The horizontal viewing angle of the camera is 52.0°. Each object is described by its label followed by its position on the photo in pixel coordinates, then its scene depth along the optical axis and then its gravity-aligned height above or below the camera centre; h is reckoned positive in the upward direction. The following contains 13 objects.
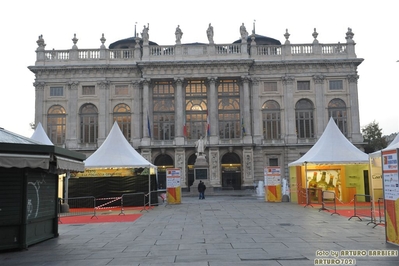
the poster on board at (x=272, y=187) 28.78 -1.72
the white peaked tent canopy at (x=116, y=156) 26.64 +0.65
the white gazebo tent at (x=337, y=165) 25.86 -0.23
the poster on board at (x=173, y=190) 28.00 -1.76
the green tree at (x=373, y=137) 68.81 +4.08
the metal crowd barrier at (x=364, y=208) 17.15 -2.53
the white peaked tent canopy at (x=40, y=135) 32.00 +2.51
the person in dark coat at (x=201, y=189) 32.56 -2.00
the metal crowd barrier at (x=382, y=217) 15.18 -2.37
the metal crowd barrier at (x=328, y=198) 25.84 -2.36
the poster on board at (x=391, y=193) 10.80 -0.90
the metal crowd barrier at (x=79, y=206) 22.34 -2.50
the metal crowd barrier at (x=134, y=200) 26.16 -2.23
